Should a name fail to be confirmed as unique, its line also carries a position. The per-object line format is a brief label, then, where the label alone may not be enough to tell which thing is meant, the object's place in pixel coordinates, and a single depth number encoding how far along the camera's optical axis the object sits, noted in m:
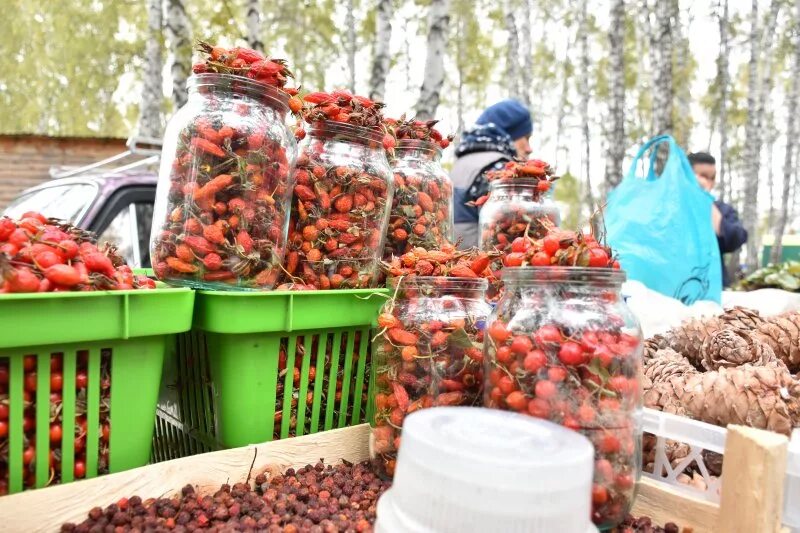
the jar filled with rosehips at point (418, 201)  0.66
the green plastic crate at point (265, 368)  0.48
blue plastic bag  1.32
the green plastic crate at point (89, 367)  0.37
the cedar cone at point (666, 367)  0.58
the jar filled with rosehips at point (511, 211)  0.73
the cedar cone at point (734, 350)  0.61
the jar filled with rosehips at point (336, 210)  0.56
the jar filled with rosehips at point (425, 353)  0.45
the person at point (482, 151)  1.21
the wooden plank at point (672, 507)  0.39
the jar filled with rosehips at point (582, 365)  0.37
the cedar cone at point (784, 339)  0.67
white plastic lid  0.26
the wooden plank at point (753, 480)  0.34
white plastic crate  0.40
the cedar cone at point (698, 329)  0.68
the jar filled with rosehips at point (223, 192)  0.50
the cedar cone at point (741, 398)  0.47
